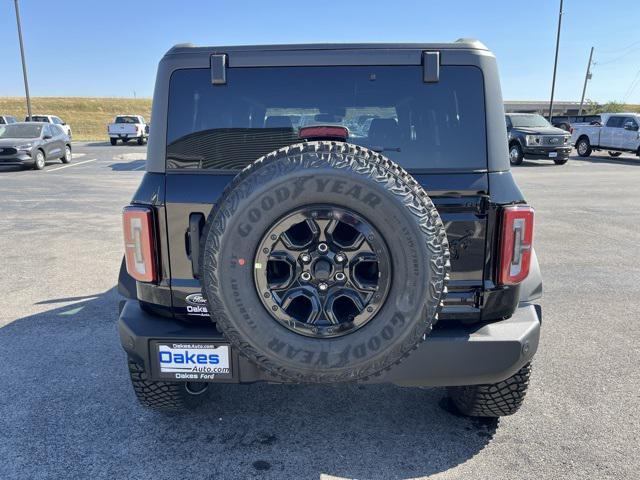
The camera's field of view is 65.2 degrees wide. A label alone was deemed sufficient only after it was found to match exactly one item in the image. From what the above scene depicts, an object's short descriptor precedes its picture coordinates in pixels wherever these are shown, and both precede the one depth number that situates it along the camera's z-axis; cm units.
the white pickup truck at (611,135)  2027
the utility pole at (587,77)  4853
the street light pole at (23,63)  2994
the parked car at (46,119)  3300
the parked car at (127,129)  3053
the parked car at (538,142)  1834
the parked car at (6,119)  3161
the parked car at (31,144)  1564
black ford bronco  204
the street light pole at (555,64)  3178
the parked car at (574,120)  2298
